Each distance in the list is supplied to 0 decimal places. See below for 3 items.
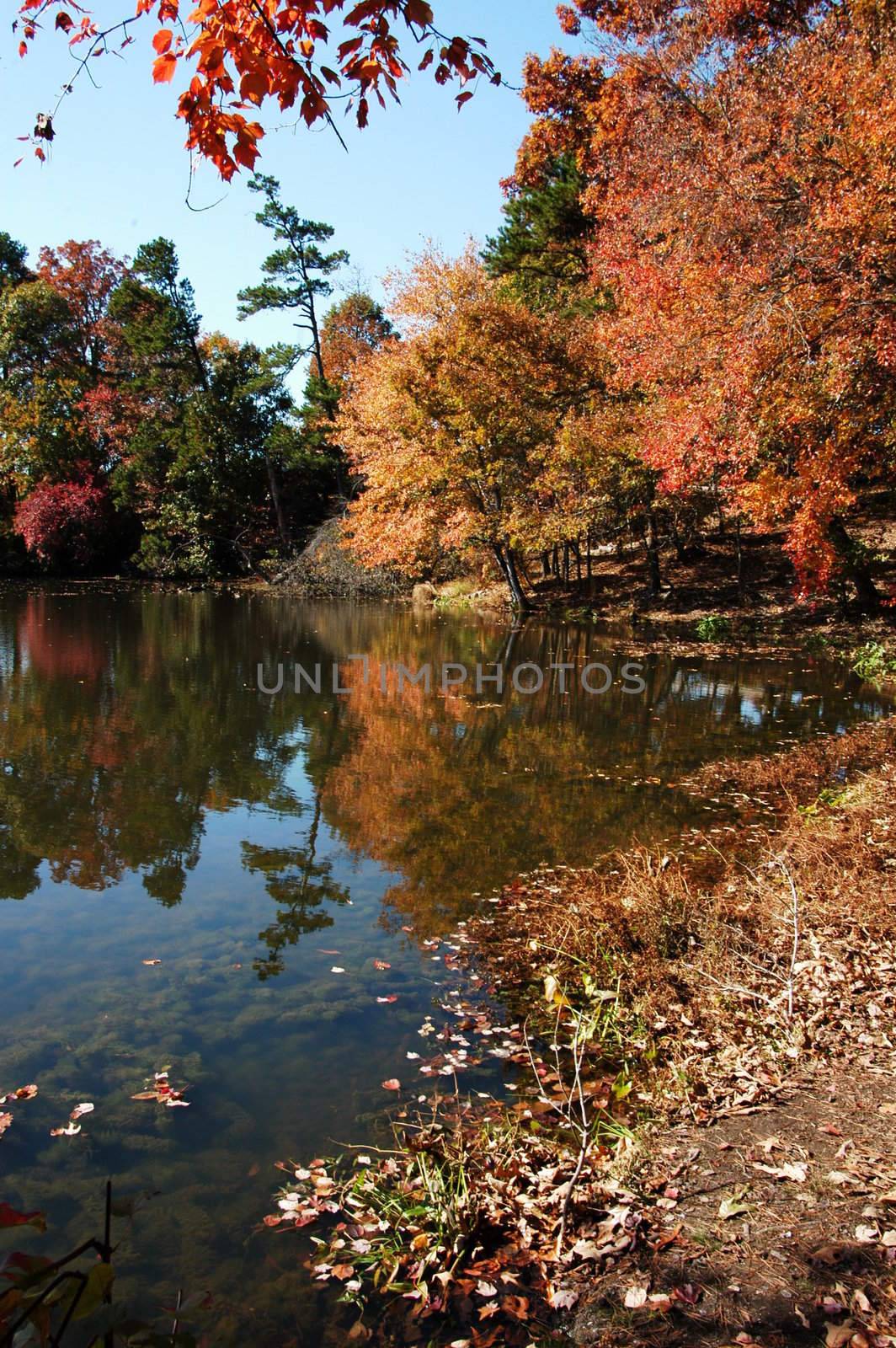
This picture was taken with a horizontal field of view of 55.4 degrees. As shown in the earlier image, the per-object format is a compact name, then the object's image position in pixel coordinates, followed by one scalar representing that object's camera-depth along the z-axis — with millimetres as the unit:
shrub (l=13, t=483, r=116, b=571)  35406
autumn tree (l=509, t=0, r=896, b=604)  13312
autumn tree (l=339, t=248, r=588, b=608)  23312
